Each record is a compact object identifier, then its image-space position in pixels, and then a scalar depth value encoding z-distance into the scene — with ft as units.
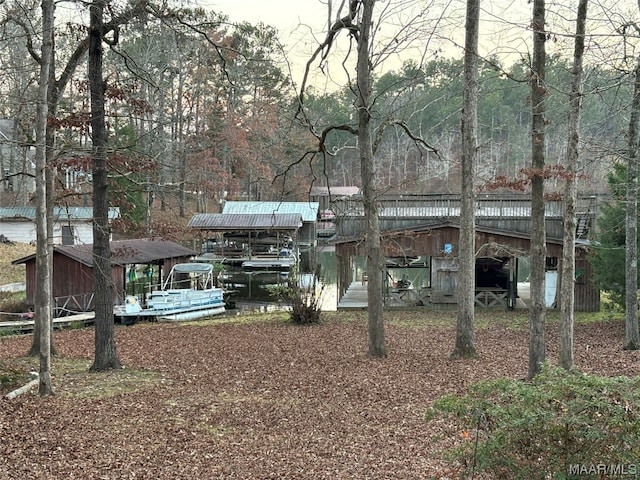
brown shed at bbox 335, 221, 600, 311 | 74.02
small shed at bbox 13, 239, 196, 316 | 76.69
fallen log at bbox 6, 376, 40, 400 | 30.58
